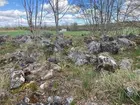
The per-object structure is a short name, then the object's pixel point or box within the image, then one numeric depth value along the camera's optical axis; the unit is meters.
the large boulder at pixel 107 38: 4.15
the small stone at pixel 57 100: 1.55
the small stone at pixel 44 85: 1.75
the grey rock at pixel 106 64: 2.16
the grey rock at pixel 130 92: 1.48
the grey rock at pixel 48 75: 1.90
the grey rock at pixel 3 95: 1.67
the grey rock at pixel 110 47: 3.23
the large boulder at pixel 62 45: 3.60
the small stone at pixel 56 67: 2.05
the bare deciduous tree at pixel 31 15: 6.14
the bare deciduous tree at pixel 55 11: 4.52
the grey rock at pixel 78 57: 2.54
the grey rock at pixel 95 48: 3.30
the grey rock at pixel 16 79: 1.81
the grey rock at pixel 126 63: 2.28
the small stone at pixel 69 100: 1.55
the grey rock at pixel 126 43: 3.51
